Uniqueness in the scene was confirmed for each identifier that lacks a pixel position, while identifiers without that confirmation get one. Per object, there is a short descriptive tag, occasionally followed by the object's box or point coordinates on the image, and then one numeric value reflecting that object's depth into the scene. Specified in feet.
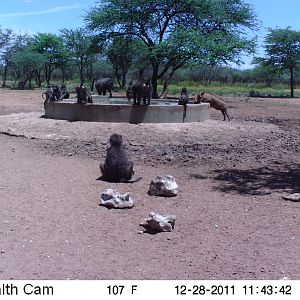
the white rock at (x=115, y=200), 22.07
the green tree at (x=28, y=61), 163.73
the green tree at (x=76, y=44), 151.74
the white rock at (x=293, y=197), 23.20
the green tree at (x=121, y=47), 87.61
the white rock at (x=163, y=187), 24.44
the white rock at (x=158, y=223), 18.84
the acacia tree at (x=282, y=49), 143.54
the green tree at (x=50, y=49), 176.76
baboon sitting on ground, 27.20
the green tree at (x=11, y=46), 187.11
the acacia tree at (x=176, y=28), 77.71
